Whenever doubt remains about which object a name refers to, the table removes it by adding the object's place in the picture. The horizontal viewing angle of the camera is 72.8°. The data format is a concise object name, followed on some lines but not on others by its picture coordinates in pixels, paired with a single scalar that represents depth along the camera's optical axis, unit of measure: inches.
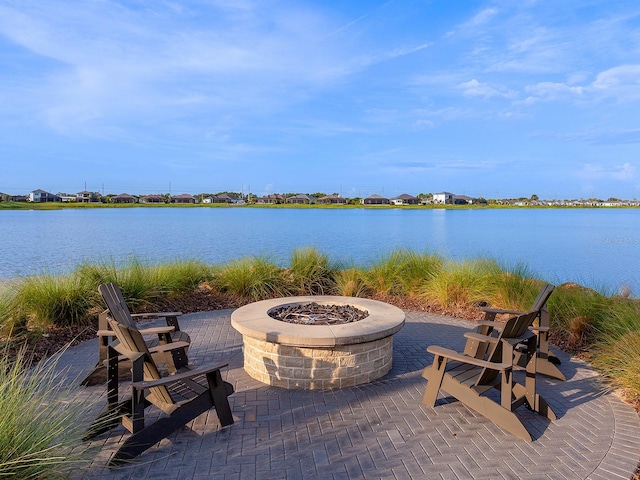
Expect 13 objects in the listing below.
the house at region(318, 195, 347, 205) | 4687.5
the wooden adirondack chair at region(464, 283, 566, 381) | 195.0
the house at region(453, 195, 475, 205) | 4958.2
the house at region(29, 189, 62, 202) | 4301.2
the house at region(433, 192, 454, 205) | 4961.4
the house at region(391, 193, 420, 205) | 4982.8
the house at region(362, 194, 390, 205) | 4886.8
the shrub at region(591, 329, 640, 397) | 184.1
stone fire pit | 184.2
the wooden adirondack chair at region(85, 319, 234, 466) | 132.2
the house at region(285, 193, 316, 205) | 4616.1
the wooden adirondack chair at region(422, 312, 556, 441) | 152.1
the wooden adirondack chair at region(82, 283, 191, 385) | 162.9
